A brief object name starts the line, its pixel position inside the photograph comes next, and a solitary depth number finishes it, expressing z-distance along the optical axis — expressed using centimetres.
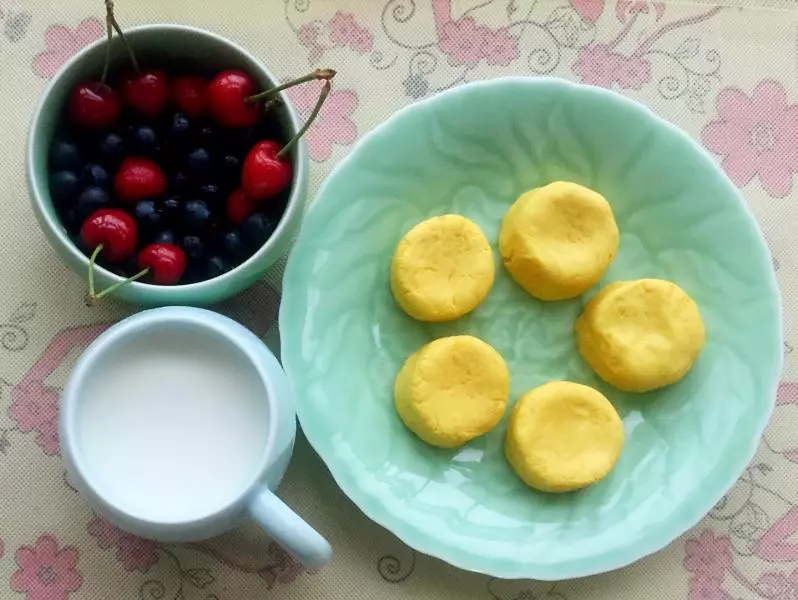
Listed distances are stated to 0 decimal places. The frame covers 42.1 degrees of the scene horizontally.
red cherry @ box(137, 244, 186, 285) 67
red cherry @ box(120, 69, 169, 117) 68
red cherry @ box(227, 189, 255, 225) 70
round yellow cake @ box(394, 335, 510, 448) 72
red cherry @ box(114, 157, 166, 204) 68
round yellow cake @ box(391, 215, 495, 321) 73
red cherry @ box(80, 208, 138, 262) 66
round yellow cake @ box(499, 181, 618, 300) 74
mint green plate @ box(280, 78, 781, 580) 74
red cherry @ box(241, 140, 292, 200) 68
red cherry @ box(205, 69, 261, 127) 68
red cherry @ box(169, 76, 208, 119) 70
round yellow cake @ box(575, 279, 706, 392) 74
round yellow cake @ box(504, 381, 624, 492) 73
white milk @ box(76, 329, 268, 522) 66
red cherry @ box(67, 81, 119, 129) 67
